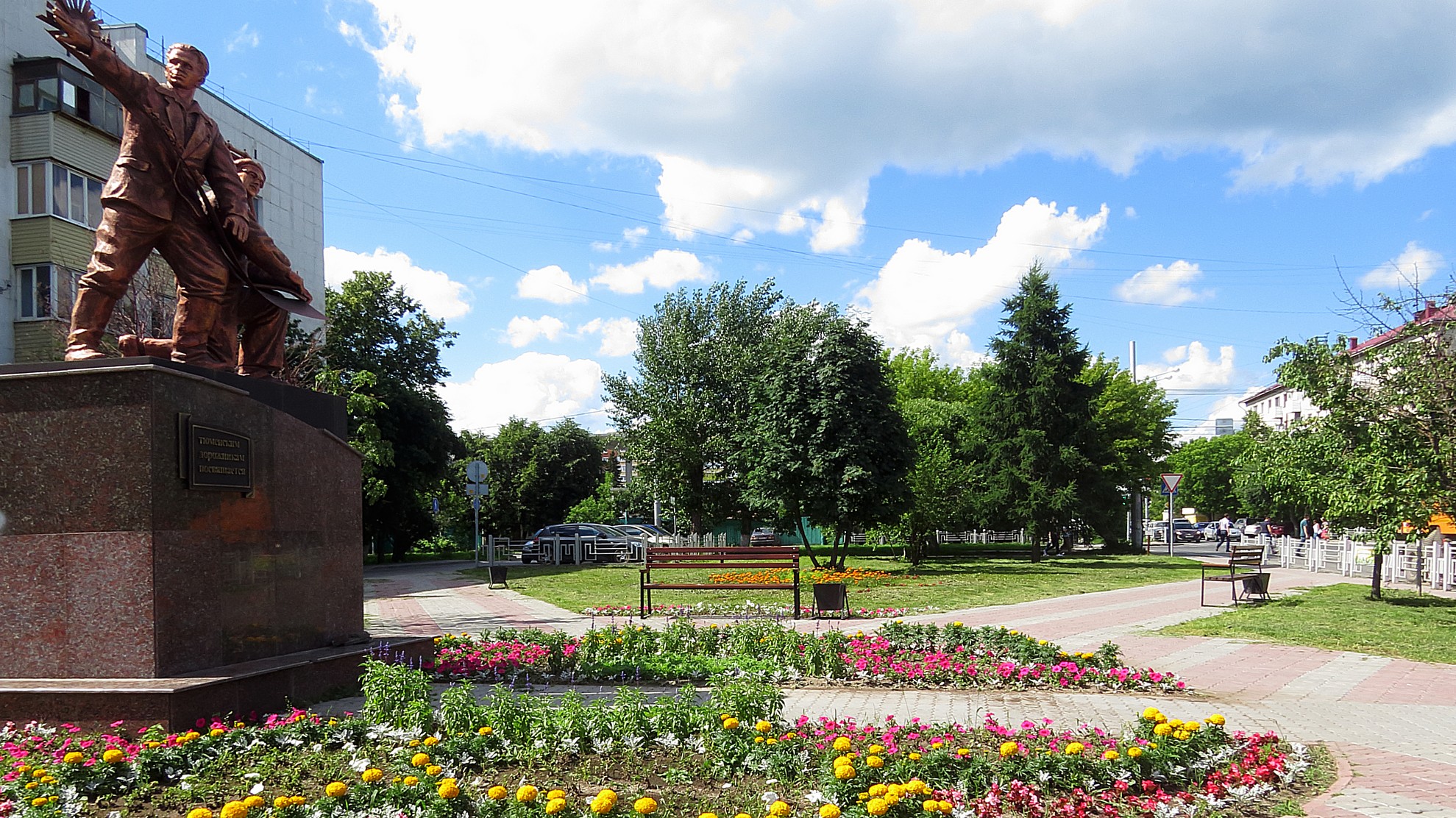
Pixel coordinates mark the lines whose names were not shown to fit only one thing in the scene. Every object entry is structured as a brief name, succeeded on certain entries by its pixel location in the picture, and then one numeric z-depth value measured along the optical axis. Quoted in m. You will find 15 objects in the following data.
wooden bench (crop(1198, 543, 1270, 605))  15.09
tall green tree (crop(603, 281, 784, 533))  35.47
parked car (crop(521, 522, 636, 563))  32.59
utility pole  41.28
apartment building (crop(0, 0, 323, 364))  23.70
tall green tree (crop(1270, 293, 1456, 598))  11.69
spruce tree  32.66
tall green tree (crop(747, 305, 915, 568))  22.77
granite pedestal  5.57
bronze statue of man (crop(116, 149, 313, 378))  7.43
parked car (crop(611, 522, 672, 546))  34.12
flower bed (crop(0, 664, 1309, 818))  4.11
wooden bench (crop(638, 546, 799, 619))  13.58
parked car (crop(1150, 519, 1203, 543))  60.69
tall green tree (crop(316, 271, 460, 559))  33.69
